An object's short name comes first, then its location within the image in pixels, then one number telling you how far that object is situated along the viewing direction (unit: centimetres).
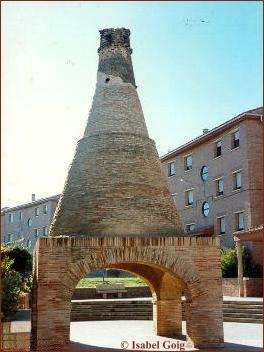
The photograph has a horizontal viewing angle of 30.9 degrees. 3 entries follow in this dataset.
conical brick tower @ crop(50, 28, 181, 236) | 1285
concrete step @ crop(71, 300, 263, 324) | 2164
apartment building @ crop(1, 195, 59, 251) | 5159
